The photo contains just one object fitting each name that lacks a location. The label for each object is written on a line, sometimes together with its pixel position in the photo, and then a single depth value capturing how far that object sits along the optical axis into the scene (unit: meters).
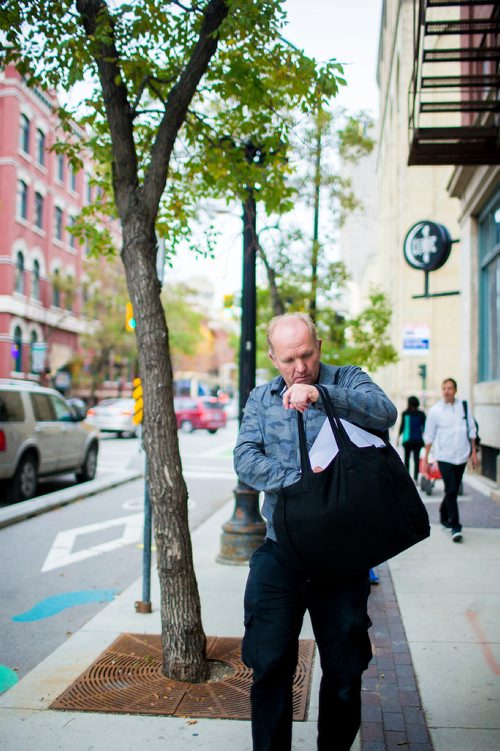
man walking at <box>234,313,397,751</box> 2.87
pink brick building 33.31
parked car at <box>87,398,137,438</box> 29.56
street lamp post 7.61
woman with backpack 13.21
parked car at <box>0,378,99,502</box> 11.85
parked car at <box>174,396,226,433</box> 36.62
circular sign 15.69
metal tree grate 3.98
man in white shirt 8.28
